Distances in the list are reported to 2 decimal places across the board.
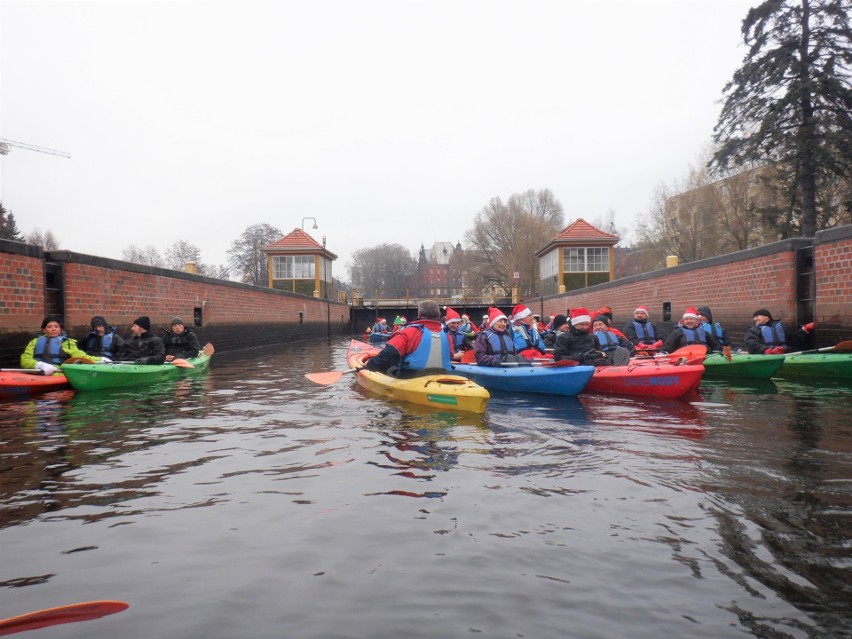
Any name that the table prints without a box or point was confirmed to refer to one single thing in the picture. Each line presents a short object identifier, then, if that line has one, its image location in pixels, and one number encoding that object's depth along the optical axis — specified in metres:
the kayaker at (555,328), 12.82
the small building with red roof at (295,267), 33.97
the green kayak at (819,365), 8.82
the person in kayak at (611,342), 8.84
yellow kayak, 6.58
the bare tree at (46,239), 57.41
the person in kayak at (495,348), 8.99
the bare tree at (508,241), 43.62
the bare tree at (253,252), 52.06
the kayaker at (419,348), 7.32
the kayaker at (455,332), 10.33
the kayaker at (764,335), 10.40
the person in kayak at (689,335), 10.09
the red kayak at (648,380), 7.57
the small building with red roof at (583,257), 32.06
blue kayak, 7.67
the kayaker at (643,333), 10.76
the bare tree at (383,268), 83.75
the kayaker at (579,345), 9.01
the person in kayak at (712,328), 11.10
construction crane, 73.44
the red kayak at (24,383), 7.75
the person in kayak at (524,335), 9.73
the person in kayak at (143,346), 10.11
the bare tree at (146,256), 57.41
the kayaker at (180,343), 11.59
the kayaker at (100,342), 10.12
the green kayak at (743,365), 9.16
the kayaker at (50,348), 8.82
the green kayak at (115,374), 8.31
